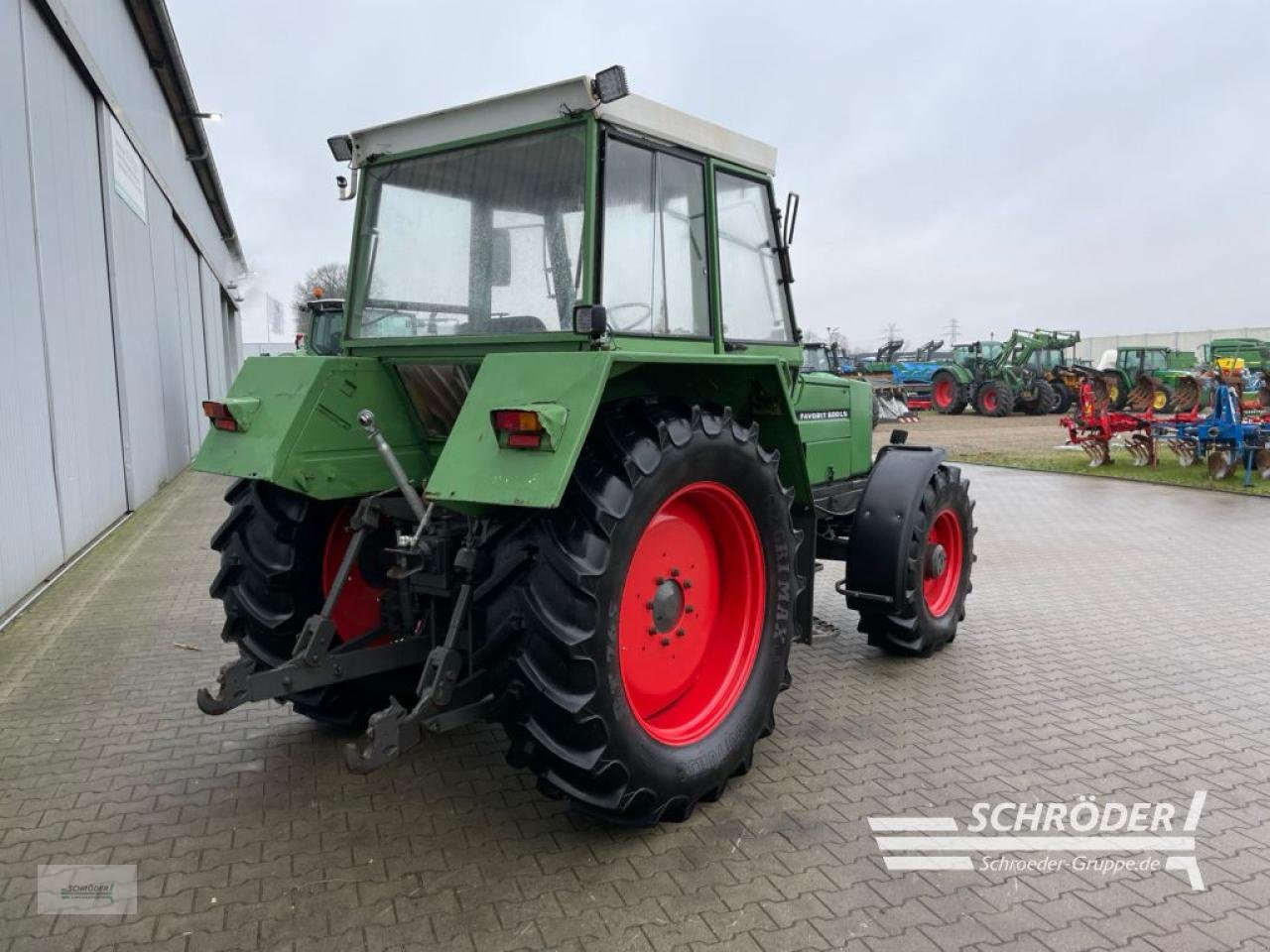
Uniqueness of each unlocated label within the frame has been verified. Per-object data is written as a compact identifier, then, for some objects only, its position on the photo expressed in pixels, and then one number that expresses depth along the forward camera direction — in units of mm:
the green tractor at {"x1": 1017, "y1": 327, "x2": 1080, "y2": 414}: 28219
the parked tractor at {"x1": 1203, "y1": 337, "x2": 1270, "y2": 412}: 13516
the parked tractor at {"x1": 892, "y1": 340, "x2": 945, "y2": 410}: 31359
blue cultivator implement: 12328
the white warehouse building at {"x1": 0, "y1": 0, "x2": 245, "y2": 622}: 6301
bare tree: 31353
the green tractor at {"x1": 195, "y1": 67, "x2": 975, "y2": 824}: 2785
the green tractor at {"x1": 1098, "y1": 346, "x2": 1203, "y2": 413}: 17484
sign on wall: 9977
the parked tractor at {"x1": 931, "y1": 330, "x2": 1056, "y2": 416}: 28156
